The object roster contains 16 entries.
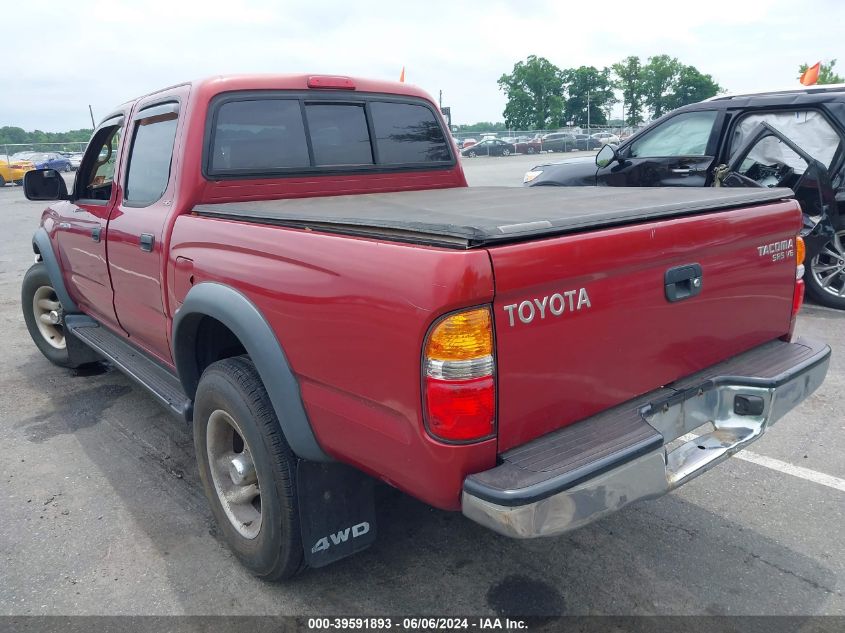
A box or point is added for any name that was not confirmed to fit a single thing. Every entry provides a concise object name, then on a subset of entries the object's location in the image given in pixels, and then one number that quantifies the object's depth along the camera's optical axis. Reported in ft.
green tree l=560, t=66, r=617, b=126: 304.30
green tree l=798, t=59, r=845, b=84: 119.46
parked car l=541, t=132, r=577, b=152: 155.33
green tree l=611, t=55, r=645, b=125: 311.68
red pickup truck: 6.11
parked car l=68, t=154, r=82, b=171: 116.84
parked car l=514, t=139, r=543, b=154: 150.82
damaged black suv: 19.93
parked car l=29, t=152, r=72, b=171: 104.97
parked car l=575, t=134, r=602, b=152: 157.79
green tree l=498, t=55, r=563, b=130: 292.61
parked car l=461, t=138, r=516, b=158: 145.38
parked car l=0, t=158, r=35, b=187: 93.91
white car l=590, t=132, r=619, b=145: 159.43
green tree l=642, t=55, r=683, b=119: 319.06
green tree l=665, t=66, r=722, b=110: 330.75
